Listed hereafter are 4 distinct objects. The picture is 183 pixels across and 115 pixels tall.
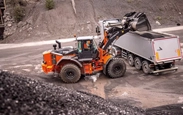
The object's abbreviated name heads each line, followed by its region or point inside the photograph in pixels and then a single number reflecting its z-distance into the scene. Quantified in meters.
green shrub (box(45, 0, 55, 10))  27.09
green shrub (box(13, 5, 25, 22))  26.73
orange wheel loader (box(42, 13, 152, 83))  13.75
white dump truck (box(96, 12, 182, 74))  13.91
